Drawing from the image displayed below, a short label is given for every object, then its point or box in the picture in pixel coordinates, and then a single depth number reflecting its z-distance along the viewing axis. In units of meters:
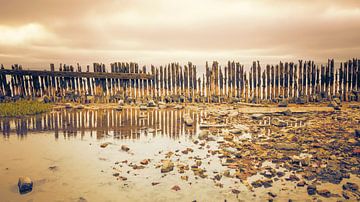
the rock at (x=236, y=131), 7.26
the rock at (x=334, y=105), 11.03
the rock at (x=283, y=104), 12.14
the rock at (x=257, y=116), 9.28
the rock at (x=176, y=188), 4.05
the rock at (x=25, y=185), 4.06
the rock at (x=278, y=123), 8.16
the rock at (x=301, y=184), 4.09
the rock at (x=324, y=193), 3.81
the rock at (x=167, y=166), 4.70
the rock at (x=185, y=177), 4.40
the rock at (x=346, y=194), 3.74
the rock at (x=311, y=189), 3.88
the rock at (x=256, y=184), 4.12
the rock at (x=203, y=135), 6.83
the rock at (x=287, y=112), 10.01
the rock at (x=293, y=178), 4.31
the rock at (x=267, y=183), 4.13
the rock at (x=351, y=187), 3.95
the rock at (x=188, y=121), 8.49
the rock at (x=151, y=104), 12.60
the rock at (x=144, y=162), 5.07
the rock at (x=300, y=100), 13.21
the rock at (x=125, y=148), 5.94
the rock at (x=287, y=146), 5.82
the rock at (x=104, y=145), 6.23
